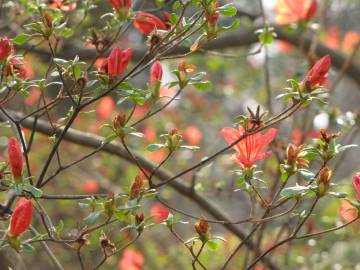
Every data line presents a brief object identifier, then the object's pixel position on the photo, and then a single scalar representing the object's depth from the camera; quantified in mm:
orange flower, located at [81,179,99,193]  4439
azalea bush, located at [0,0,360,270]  1295
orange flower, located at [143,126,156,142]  4469
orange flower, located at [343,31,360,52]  4320
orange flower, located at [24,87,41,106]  4570
